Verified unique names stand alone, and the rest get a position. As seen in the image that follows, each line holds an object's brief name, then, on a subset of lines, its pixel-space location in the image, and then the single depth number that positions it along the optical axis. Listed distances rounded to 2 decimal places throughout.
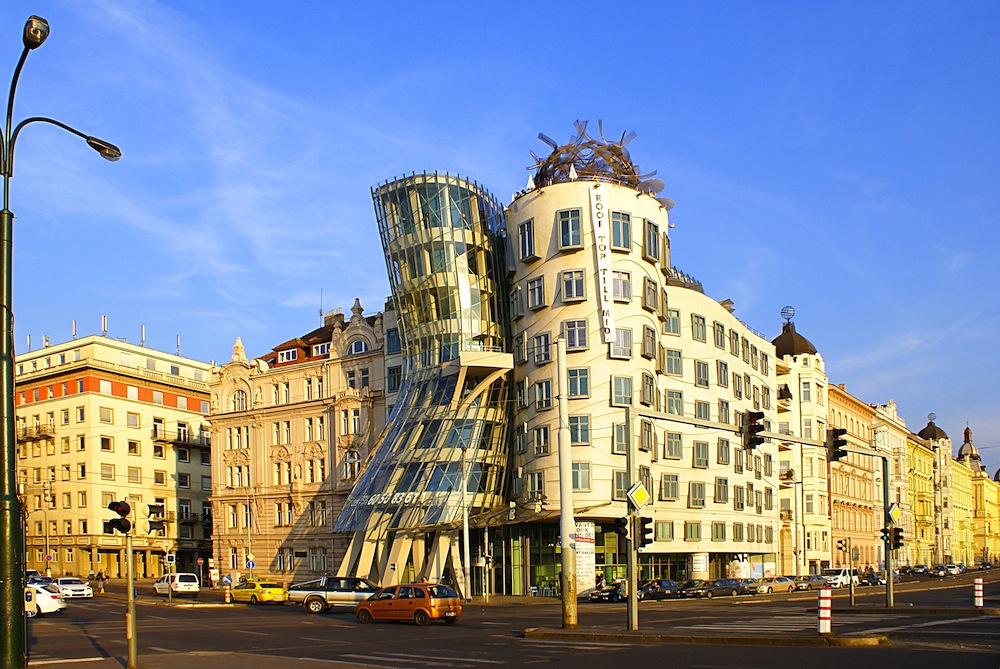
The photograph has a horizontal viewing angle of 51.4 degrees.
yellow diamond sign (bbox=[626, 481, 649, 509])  28.12
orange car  38.01
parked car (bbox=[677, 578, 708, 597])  62.00
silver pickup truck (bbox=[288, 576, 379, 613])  49.41
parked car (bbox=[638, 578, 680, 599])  60.50
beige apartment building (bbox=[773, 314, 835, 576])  90.38
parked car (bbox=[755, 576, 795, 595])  66.31
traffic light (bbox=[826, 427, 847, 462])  30.02
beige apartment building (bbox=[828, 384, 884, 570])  101.00
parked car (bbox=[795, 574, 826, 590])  72.04
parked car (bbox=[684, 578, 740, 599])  61.97
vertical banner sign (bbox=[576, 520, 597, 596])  61.44
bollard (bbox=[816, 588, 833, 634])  23.81
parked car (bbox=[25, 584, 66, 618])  46.79
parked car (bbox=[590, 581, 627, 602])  58.06
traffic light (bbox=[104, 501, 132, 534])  19.09
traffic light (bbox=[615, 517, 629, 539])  28.25
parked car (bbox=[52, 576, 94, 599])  66.56
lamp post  12.93
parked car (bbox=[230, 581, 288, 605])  59.47
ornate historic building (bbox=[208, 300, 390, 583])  80.25
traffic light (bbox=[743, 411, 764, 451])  28.44
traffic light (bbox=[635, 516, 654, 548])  27.84
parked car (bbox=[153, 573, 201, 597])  66.00
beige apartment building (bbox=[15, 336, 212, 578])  98.62
